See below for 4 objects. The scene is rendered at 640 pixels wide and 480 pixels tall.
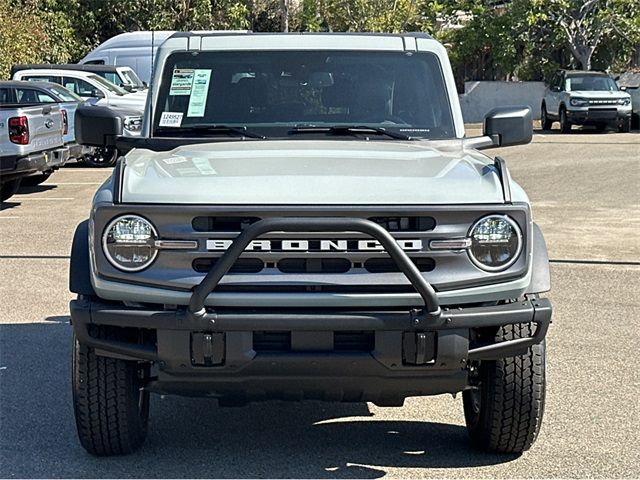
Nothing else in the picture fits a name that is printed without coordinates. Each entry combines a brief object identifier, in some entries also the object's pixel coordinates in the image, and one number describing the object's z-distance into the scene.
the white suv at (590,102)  31.70
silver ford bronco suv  4.54
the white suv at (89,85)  22.41
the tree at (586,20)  39.25
